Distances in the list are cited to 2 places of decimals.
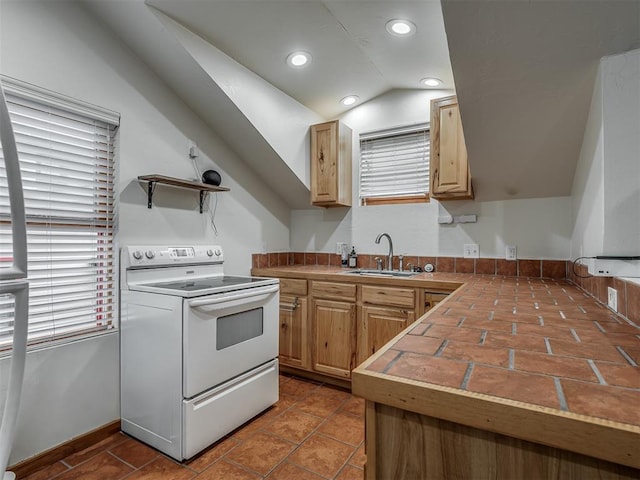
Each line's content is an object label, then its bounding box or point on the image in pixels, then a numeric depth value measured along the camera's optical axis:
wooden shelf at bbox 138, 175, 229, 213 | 2.15
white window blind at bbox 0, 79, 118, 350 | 1.73
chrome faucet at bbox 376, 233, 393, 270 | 3.01
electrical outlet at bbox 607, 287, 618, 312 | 1.28
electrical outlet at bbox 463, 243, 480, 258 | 2.73
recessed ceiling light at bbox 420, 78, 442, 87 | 2.66
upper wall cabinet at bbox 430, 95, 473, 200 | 2.48
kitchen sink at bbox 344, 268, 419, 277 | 2.86
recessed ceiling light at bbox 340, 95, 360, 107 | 3.04
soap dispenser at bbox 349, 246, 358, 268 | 3.21
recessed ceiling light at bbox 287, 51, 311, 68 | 2.39
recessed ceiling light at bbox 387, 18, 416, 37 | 1.96
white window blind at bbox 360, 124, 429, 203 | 2.99
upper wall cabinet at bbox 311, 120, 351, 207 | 3.05
